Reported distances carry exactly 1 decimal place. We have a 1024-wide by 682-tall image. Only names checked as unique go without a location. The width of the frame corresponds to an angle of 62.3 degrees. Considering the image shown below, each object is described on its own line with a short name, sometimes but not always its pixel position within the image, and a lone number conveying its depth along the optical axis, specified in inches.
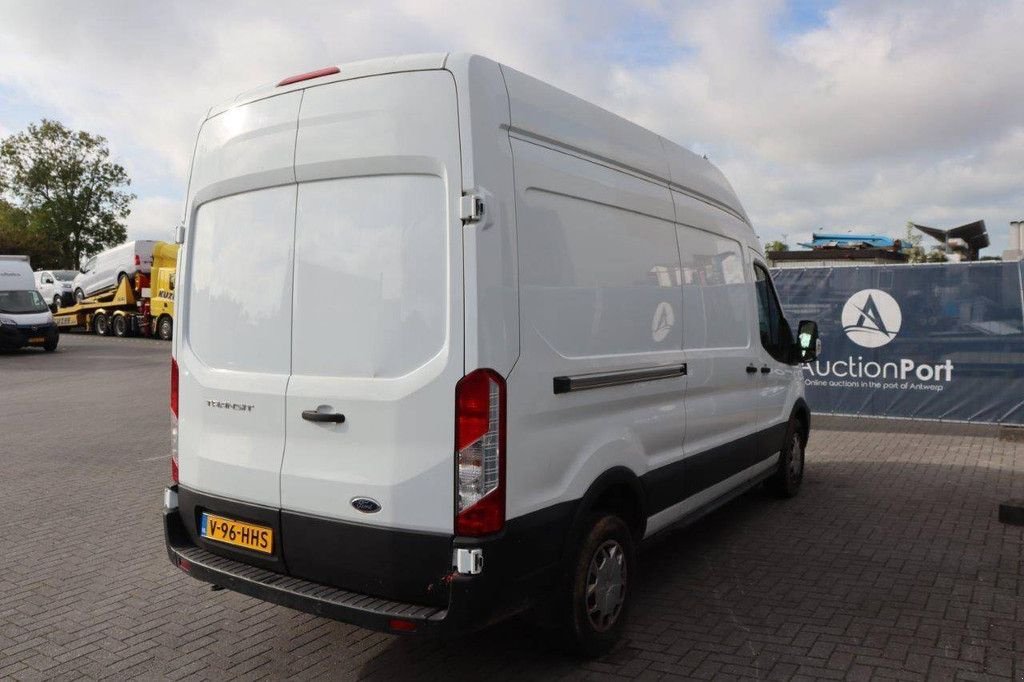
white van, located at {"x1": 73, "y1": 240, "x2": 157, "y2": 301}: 1149.1
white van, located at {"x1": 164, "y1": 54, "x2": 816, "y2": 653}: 129.3
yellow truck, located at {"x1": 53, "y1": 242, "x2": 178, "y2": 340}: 1091.3
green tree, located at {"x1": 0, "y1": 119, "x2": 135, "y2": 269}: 2263.8
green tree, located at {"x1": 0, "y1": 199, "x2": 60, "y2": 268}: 2236.7
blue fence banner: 427.8
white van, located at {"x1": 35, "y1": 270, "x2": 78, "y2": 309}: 1368.1
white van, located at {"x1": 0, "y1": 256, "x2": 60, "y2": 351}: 930.1
